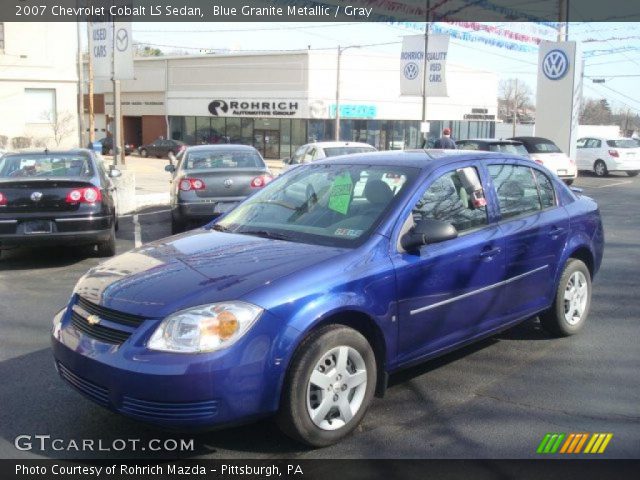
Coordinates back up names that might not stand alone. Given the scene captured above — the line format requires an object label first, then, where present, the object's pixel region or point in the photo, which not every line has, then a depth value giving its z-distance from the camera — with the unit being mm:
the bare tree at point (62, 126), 36125
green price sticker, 4711
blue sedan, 3523
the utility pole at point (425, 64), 27078
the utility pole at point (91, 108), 31922
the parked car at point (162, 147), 48112
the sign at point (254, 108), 46812
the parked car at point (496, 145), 16609
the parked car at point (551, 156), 20344
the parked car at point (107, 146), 50131
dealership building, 46531
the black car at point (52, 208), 8570
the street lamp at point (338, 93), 43972
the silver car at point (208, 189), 10773
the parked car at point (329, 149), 15500
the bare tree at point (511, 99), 104688
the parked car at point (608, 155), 26266
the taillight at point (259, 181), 10898
